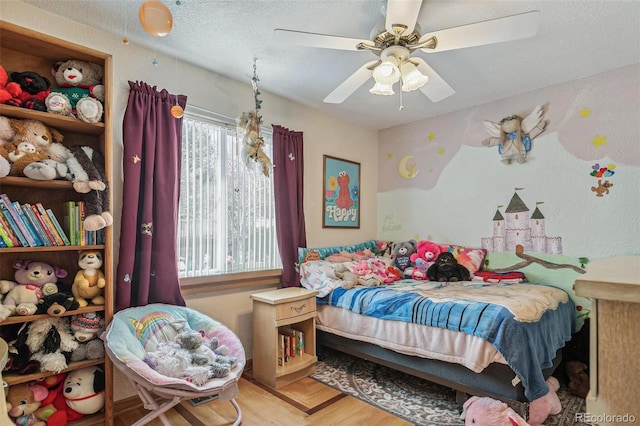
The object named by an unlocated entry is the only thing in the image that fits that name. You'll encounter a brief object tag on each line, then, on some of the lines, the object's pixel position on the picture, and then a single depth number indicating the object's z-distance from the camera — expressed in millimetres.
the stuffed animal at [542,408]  1942
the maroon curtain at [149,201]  2139
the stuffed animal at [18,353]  1652
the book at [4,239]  1629
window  2594
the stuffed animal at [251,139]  2586
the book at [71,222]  1854
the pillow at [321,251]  3156
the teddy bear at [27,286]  1666
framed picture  3656
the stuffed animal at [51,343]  1709
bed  1880
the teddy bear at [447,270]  3107
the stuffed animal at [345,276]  2797
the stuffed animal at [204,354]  1829
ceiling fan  1545
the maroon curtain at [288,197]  3094
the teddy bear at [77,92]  1846
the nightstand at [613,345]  438
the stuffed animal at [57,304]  1717
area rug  2105
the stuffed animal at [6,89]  1688
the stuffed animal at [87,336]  1836
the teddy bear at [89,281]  1861
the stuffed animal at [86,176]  1820
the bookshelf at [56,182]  1743
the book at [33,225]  1714
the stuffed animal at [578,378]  2385
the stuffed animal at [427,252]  3438
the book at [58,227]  1796
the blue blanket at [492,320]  1857
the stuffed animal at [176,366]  1737
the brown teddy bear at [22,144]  1725
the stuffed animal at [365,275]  2885
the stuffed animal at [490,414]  1766
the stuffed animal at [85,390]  1818
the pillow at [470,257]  3244
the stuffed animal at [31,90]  1778
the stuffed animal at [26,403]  1658
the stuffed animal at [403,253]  3518
